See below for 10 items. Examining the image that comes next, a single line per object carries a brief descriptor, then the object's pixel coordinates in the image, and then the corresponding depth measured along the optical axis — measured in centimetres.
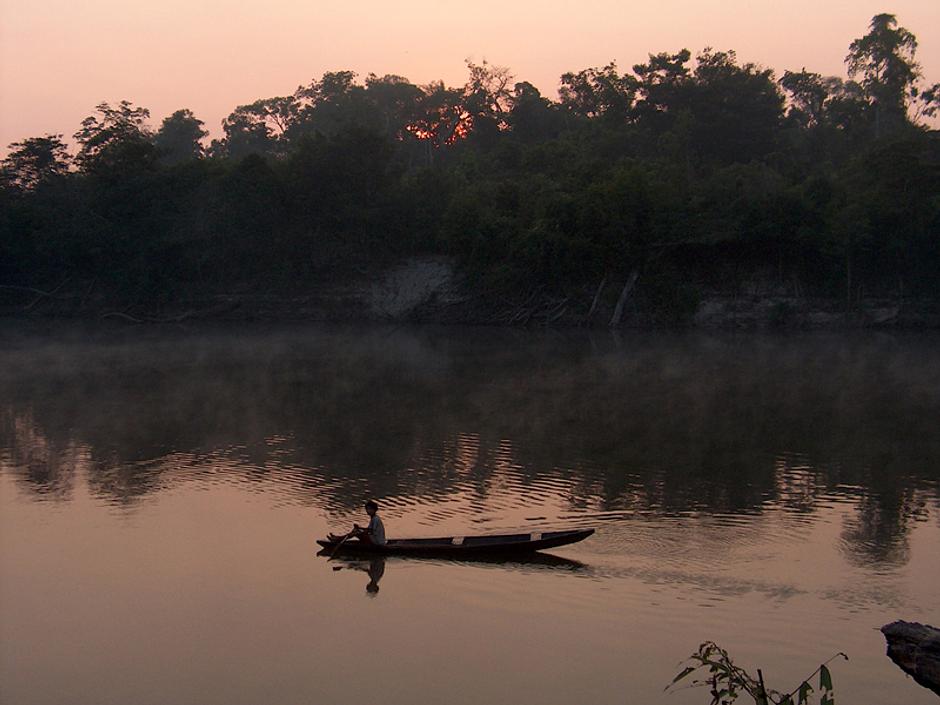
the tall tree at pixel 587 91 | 8481
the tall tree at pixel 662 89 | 7519
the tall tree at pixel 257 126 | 9831
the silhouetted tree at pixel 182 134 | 10550
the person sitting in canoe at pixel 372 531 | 1653
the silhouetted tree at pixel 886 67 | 8038
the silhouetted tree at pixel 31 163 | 6900
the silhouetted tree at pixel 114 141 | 6544
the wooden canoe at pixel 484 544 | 1588
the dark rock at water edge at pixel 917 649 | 881
